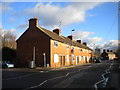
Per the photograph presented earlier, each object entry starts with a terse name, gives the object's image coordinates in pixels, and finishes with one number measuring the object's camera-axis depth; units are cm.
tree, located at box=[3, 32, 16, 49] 4294
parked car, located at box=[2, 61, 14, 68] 2089
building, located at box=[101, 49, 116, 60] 9571
